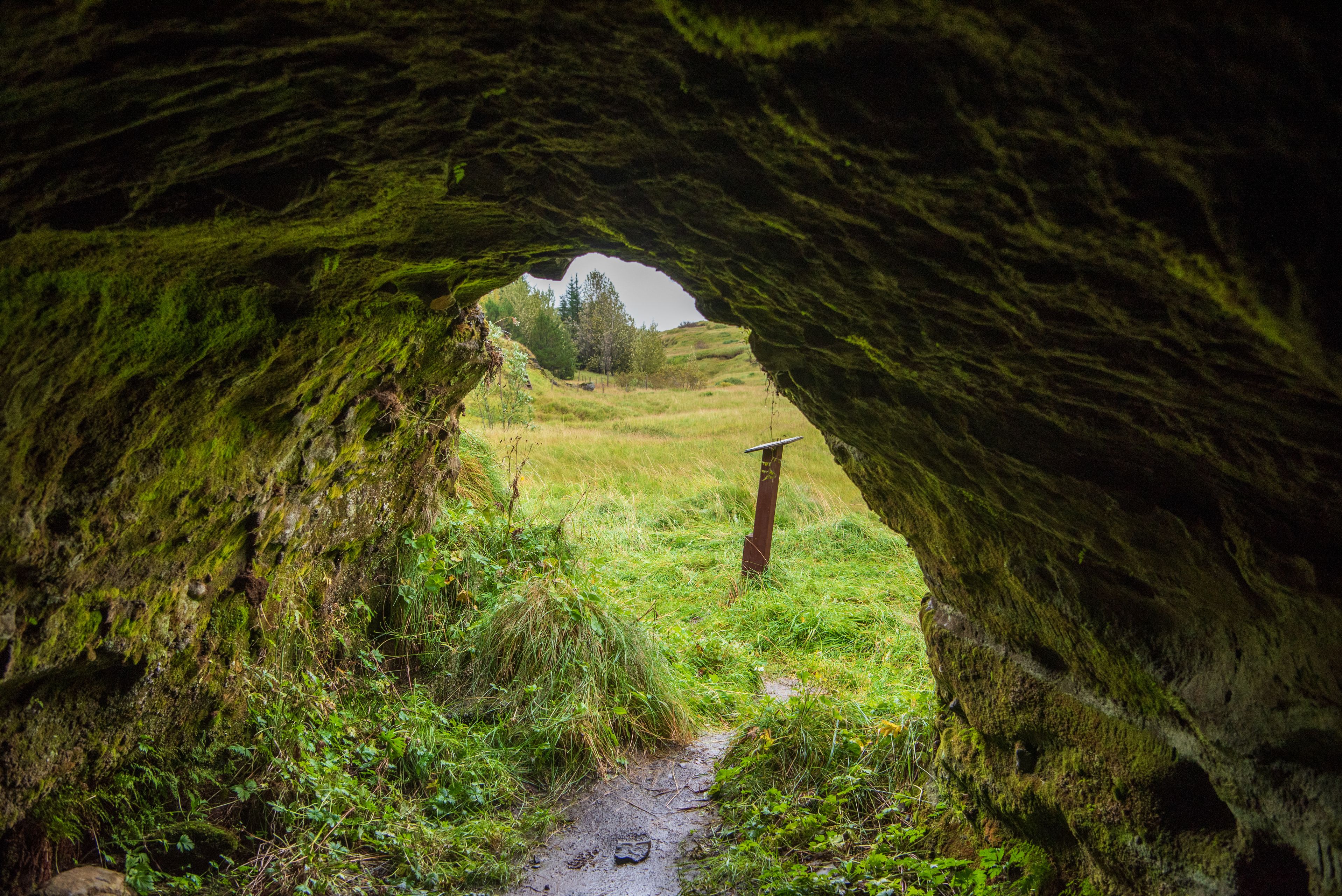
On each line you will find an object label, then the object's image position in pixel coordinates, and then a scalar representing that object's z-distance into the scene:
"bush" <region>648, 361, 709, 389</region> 37.78
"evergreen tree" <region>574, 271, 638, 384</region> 40.09
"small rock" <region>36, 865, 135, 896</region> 2.19
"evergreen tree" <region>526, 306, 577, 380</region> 32.06
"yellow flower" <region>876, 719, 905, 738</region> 3.75
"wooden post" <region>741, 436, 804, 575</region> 7.65
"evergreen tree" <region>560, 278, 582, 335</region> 44.59
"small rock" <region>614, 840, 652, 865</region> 3.48
